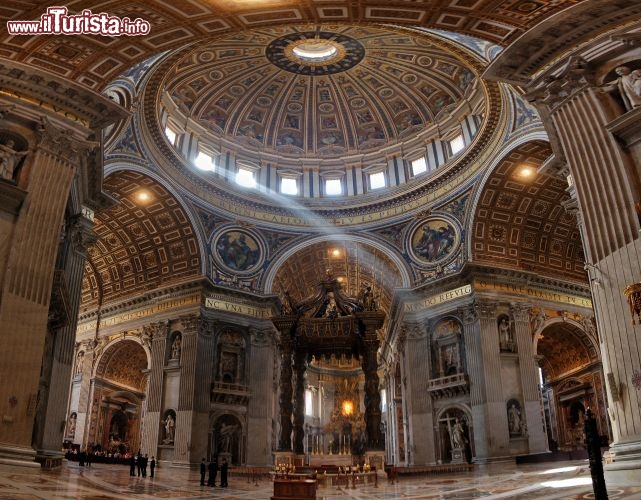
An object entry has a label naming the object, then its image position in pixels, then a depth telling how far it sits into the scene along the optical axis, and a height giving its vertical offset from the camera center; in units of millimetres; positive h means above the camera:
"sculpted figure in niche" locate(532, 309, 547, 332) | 24906 +4962
